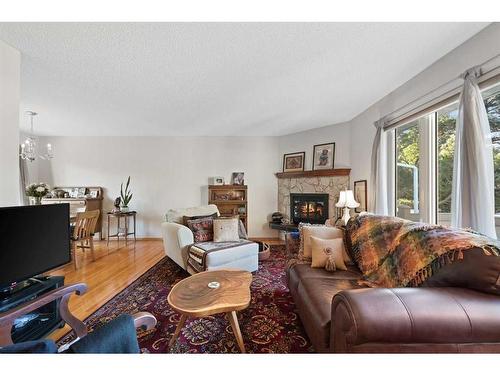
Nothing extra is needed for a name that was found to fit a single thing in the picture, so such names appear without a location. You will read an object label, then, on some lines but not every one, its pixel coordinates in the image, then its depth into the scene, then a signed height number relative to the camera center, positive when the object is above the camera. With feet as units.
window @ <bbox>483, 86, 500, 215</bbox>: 5.64 +1.76
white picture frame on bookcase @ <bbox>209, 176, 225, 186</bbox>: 15.84 +0.78
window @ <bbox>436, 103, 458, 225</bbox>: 7.22 +1.23
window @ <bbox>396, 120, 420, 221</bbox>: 8.66 +0.89
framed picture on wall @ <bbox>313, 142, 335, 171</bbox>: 13.60 +2.30
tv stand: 4.56 -3.05
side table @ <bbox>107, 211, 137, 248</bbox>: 14.37 -2.29
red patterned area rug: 5.11 -3.80
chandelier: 10.37 +2.06
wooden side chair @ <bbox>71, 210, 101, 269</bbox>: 10.47 -2.04
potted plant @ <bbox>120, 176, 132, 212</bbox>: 14.99 -0.45
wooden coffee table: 4.55 -2.53
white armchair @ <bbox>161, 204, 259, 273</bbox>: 8.55 -2.71
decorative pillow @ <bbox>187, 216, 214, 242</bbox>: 10.19 -1.91
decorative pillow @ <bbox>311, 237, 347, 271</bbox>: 6.38 -1.98
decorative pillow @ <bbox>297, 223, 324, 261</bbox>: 7.12 -2.05
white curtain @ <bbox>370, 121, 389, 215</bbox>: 9.71 +1.02
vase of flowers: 9.54 -0.07
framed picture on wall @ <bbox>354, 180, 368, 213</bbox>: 11.33 -0.23
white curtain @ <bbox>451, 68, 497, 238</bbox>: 5.27 +0.71
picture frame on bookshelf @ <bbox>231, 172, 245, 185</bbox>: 15.83 +0.93
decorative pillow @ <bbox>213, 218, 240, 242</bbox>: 10.21 -1.97
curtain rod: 5.29 +3.33
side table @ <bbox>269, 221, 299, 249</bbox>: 13.93 -2.49
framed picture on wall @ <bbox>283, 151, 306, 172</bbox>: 14.94 +2.13
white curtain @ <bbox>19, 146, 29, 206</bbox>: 14.02 +0.57
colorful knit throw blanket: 3.89 -1.29
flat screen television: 4.43 -1.19
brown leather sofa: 3.00 -1.88
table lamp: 10.88 -0.60
